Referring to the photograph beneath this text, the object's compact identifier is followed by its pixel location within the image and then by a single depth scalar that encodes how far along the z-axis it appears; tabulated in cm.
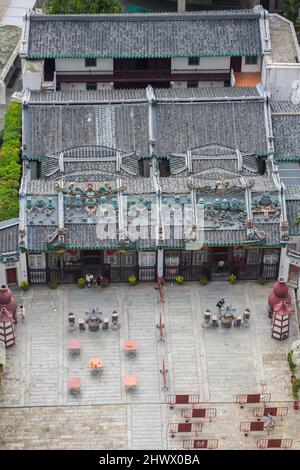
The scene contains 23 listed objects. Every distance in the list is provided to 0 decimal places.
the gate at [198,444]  8294
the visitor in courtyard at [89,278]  9750
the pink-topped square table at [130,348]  9094
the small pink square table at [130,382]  8775
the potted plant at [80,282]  9738
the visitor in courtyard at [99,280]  9756
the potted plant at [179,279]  9782
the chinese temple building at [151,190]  9562
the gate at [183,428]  8400
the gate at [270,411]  8569
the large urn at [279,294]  9212
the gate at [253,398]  8669
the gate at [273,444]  8312
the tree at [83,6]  12006
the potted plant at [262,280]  9838
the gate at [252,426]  8444
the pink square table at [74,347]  9100
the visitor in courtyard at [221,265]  9812
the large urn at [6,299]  9100
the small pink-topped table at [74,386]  8761
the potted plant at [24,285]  9725
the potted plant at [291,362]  9012
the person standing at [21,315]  9462
